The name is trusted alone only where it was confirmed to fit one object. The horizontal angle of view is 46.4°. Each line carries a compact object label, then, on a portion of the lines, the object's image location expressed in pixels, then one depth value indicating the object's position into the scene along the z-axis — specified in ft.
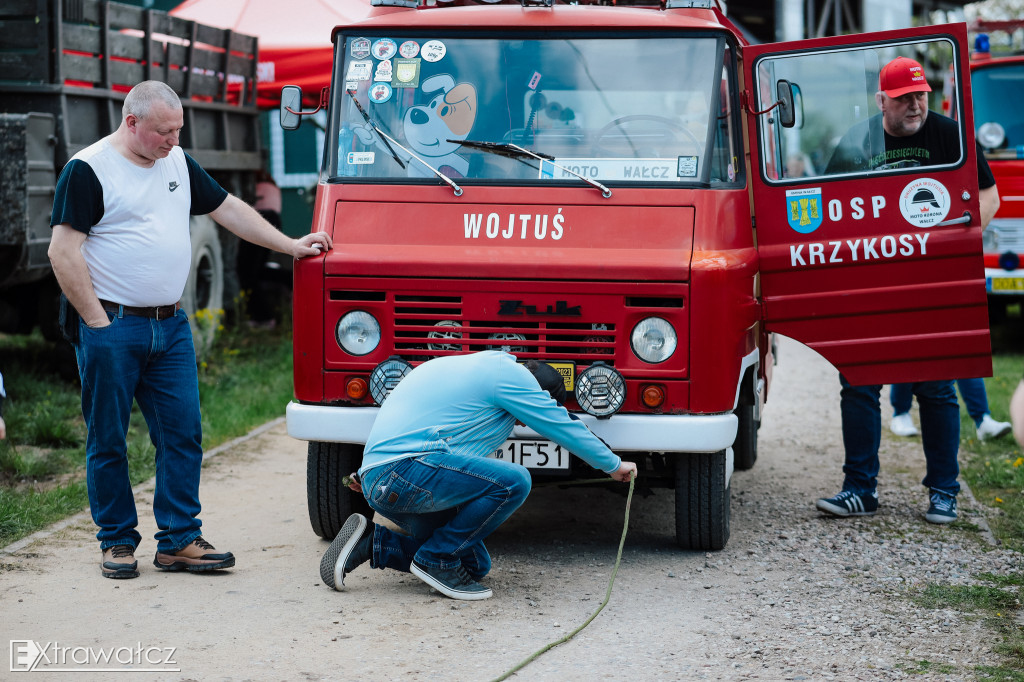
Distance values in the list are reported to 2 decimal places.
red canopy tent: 38.24
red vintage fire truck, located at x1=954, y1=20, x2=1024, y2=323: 36.29
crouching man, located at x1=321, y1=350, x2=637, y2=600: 14.82
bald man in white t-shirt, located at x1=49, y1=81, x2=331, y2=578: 15.42
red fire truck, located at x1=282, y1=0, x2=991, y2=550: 16.24
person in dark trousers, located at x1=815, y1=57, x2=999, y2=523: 18.16
